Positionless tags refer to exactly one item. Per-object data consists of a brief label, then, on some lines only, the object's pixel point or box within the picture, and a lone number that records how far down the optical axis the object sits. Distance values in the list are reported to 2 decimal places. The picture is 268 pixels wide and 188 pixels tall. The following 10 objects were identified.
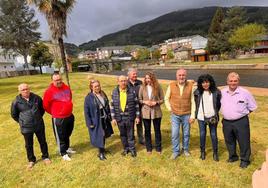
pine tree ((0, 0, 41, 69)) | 50.69
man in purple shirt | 4.48
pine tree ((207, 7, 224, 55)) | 69.75
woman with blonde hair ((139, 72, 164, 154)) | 5.21
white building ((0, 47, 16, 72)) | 54.71
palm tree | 13.88
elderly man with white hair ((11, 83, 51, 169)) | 5.12
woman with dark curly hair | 4.74
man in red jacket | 5.30
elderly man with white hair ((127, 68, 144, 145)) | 5.48
